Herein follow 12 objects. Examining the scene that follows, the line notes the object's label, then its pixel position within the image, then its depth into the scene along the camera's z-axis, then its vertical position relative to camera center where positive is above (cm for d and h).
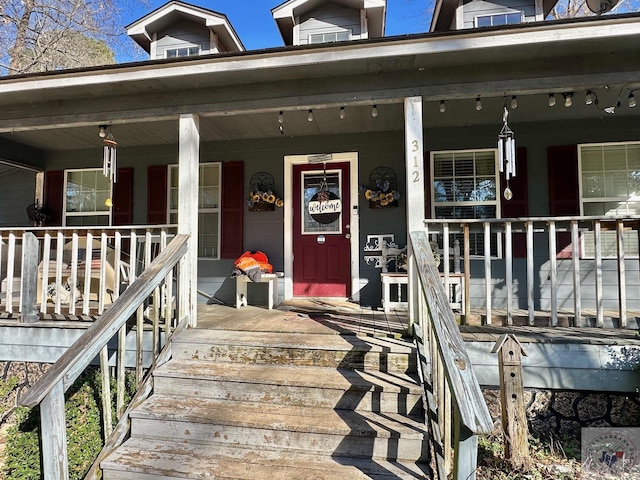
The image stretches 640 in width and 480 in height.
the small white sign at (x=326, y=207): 498 +68
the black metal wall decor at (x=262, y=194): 497 +85
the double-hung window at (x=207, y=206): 521 +73
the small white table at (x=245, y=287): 441 -38
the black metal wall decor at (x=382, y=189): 471 +87
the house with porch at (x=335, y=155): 301 +133
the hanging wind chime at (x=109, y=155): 382 +110
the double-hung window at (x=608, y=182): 438 +88
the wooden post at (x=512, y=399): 247 -99
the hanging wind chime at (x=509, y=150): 330 +96
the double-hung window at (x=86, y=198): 551 +92
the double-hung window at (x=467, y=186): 463 +88
